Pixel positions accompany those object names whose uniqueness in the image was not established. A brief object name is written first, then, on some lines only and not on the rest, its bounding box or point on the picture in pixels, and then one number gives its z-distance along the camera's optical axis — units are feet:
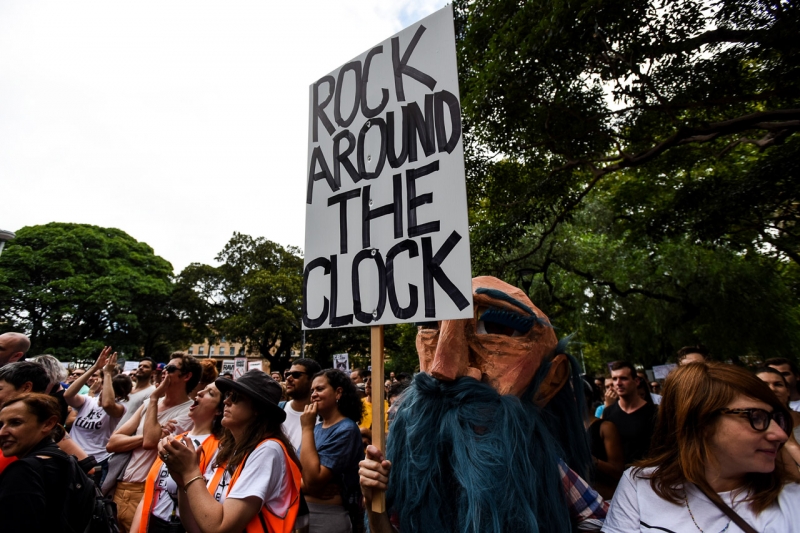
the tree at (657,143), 19.20
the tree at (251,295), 90.74
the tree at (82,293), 88.12
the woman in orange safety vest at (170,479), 8.59
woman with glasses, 4.72
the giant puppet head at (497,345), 5.88
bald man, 12.53
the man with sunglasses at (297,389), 12.92
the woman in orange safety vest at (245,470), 6.26
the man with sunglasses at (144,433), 11.59
